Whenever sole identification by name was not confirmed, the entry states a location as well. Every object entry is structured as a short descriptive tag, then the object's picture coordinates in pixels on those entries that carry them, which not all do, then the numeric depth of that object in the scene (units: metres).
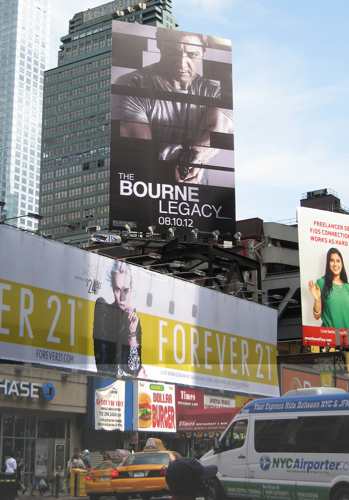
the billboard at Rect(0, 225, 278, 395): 30.12
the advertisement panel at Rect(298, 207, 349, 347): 49.97
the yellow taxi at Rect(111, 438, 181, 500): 20.29
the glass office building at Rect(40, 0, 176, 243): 185.12
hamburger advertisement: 33.53
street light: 30.22
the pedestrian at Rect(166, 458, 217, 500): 5.34
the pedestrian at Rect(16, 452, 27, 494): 27.42
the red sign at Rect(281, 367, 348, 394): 47.34
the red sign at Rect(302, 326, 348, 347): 49.59
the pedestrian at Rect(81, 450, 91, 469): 28.68
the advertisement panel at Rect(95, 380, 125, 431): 31.84
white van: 16.14
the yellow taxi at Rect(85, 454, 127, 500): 21.11
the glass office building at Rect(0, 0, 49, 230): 190.38
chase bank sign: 28.16
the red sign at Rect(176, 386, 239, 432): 34.00
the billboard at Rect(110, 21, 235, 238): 45.41
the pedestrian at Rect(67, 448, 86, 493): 27.36
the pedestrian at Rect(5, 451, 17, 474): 24.54
